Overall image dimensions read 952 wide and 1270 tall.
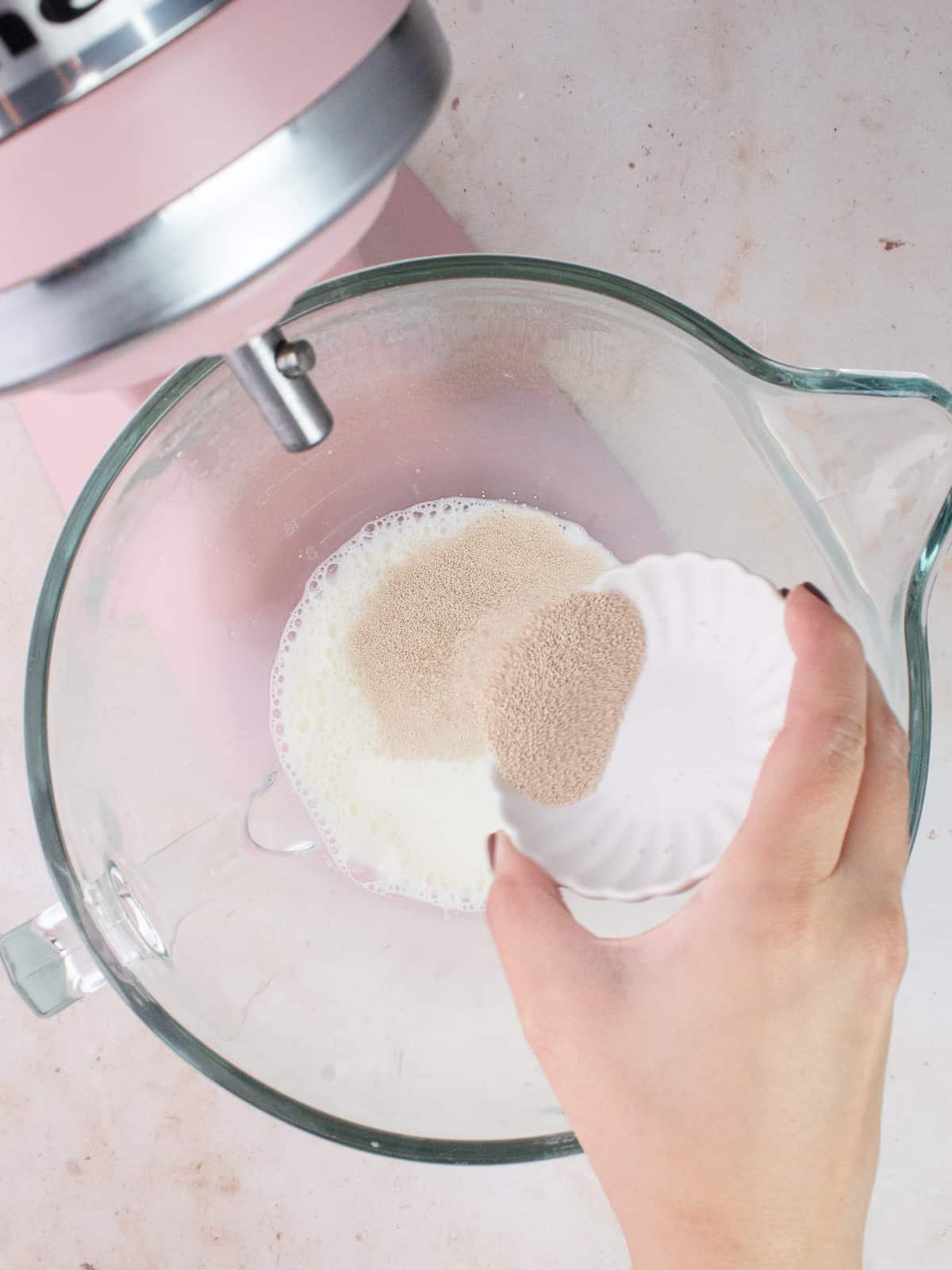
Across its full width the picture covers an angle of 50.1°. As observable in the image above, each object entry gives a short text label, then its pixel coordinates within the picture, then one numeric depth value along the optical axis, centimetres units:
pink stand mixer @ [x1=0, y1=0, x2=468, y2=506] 24
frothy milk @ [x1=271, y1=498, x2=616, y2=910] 67
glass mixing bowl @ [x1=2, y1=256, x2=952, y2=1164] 59
